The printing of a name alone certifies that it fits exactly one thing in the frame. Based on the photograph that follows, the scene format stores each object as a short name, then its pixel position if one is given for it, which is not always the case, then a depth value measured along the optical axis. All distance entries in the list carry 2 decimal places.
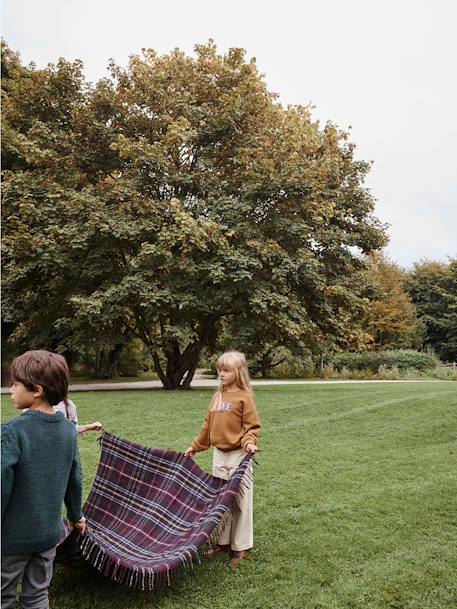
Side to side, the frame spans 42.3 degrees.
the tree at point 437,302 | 41.47
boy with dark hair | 2.43
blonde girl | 4.21
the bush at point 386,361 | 29.62
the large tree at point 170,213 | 14.74
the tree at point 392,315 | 33.91
